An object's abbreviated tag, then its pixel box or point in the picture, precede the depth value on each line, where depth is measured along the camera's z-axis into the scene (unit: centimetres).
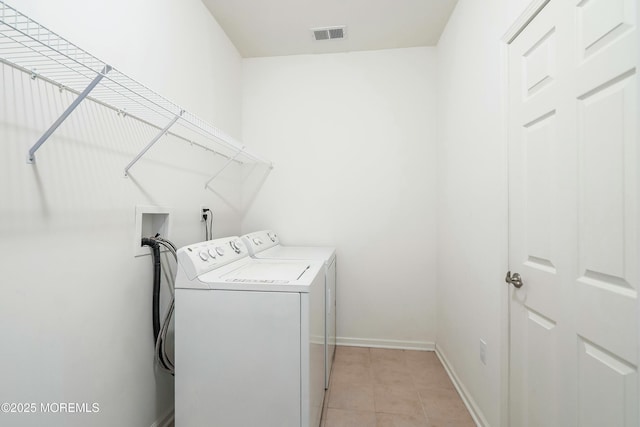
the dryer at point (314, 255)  197
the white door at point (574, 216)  83
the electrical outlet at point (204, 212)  202
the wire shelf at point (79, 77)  85
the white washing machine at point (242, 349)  128
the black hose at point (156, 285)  148
